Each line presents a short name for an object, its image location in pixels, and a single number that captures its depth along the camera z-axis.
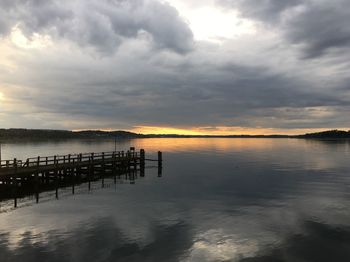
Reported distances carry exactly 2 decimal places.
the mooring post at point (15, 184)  30.79
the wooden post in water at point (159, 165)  58.19
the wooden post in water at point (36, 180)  31.28
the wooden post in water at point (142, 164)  57.44
